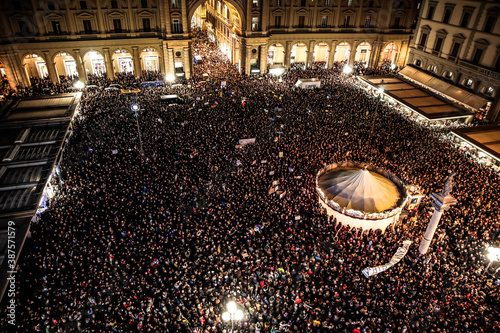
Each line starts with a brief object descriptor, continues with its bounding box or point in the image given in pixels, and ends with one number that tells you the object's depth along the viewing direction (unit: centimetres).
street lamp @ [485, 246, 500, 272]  1836
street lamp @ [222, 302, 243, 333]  1425
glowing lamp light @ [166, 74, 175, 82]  4422
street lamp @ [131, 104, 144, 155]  2731
